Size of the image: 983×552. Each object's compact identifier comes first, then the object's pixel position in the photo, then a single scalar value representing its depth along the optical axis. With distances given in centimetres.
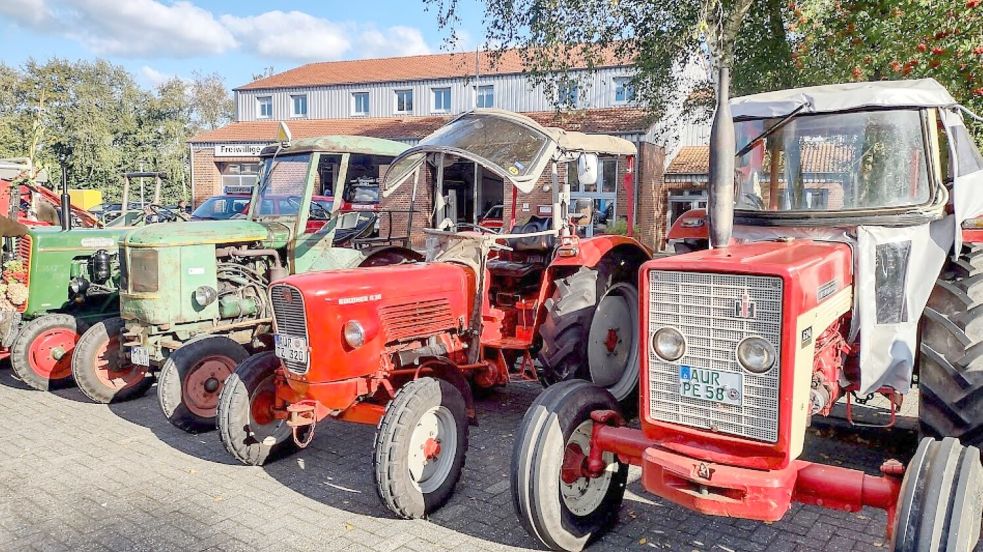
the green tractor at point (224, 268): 577
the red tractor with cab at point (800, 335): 286
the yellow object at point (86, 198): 1869
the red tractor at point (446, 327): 419
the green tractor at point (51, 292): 682
